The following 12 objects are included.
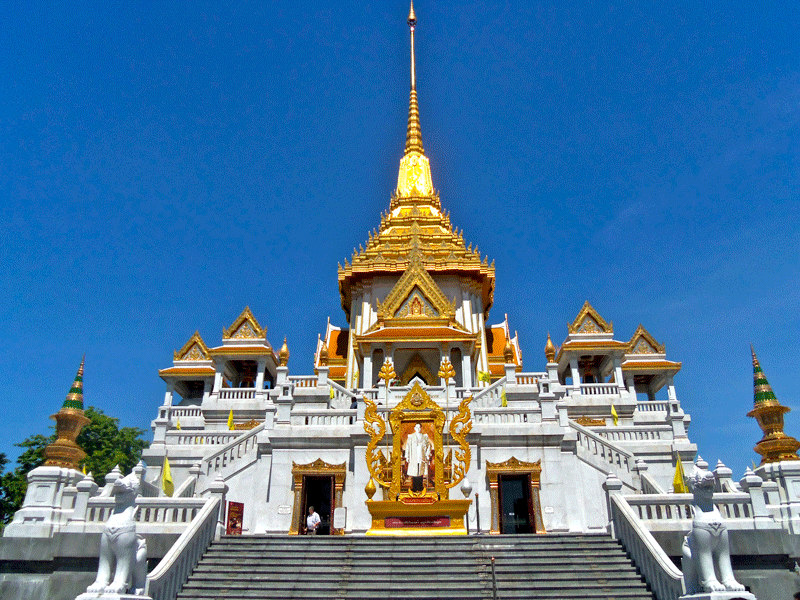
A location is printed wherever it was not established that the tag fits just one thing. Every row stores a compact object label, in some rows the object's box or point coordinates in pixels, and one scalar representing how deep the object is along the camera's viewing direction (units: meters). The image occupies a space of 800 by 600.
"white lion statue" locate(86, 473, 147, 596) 10.45
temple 14.06
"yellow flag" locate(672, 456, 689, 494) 17.17
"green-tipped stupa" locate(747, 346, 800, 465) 18.30
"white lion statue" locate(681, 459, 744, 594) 10.21
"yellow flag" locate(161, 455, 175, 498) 18.22
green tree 36.50
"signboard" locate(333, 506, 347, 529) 18.94
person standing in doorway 18.83
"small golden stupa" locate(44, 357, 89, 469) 16.61
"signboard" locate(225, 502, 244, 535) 16.48
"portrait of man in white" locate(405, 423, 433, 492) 17.84
